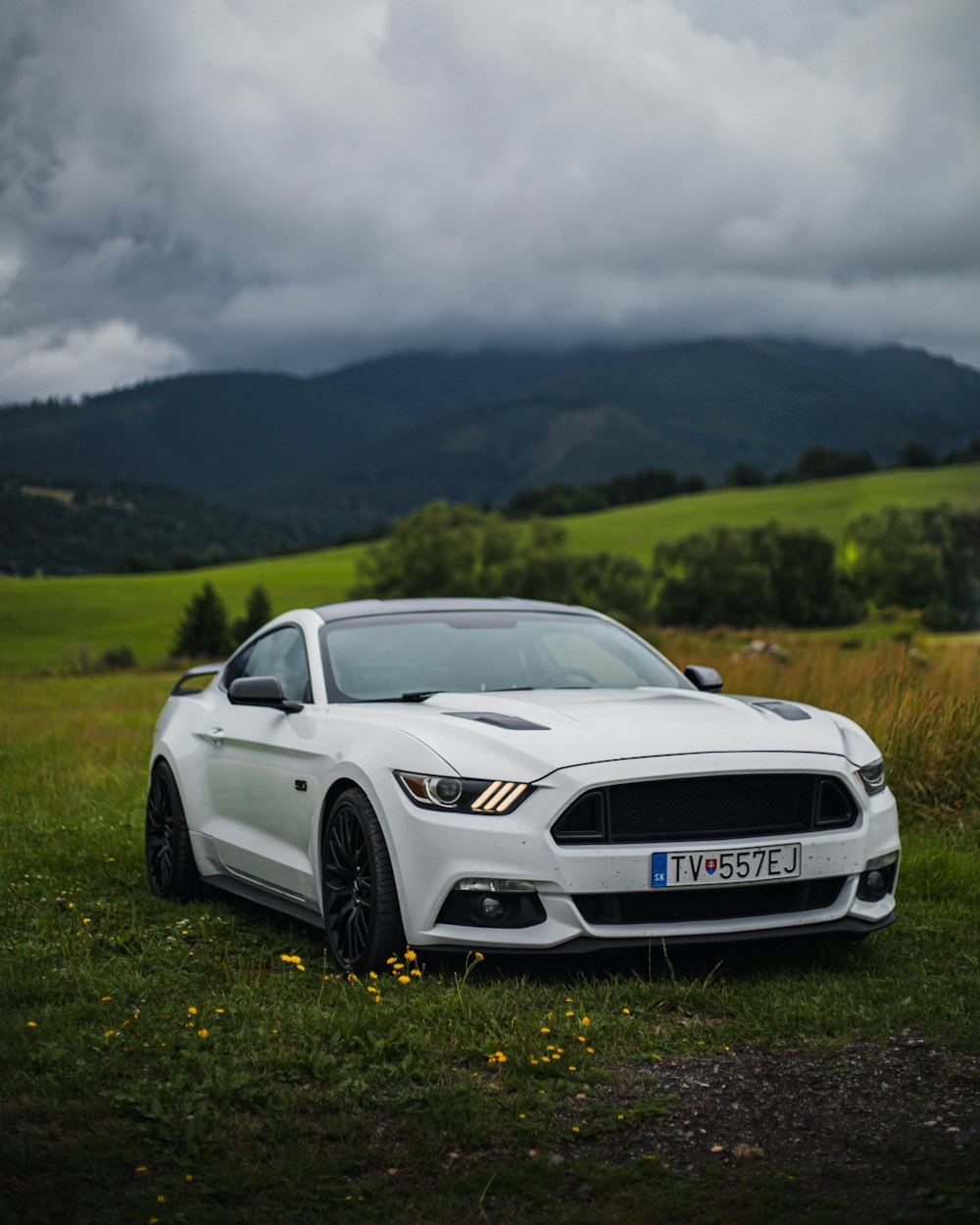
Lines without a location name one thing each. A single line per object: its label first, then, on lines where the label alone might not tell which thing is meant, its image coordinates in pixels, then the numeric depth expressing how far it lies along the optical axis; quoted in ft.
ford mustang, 16.25
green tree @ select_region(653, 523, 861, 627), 295.28
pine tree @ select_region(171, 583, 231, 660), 292.81
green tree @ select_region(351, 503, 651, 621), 301.63
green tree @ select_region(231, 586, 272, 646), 290.76
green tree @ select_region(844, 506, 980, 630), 295.28
